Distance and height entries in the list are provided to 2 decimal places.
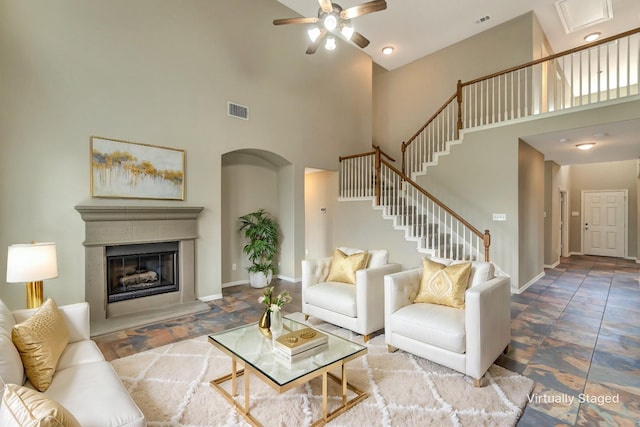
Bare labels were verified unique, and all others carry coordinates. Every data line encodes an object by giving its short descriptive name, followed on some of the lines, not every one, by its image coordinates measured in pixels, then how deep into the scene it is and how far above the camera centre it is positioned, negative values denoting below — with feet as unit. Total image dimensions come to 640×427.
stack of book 6.74 -3.00
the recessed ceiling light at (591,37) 21.56 +12.16
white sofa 4.75 -3.10
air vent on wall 16.51 +5.51
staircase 17.38 +4.09
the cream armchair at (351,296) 10.60 -3.09
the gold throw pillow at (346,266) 12.24 -2.20
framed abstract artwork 12.54 +1.85
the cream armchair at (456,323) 7.85 -3.11
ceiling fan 10.91 +7.17
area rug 6.71 -4.47
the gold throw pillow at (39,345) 5.51 -2.49
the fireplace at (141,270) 13.30 -2.65
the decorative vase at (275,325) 7.86 -2.89
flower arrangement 7.80 -2.28
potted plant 18.52 -2.02
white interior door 29.14 -1.27
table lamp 8.39 -1.45
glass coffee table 6.23 -3.26
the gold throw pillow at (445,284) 9.45 -2.32
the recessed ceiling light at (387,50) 23.39 +12.35
